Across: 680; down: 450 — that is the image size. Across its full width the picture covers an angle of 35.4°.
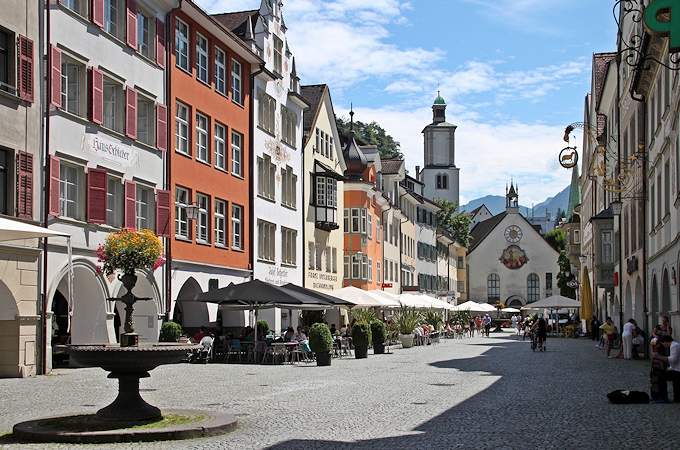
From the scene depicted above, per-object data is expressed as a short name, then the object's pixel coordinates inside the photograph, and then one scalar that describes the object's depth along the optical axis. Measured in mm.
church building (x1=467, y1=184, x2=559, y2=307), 126625
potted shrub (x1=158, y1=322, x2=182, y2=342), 33031
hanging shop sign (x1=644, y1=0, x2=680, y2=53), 10609
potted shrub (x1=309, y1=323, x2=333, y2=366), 32562
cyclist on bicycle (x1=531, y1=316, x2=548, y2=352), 46156
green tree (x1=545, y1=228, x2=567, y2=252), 132625
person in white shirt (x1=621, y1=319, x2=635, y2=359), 36781
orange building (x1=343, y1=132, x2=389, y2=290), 62531
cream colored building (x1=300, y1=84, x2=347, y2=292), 53875
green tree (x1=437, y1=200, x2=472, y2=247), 121062
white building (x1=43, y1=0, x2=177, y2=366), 28181
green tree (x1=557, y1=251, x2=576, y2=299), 108375
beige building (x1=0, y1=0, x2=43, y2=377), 25531
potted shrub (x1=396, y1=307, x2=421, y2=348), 50875
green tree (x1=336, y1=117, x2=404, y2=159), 120125
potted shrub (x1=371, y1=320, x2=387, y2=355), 42656
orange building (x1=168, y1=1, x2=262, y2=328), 36531
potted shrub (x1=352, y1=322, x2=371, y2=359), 37125
